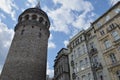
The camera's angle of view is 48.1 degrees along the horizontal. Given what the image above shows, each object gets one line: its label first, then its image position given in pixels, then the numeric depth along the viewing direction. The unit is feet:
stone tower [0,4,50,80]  98.70
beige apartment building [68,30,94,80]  82.57
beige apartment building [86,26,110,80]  73.87
